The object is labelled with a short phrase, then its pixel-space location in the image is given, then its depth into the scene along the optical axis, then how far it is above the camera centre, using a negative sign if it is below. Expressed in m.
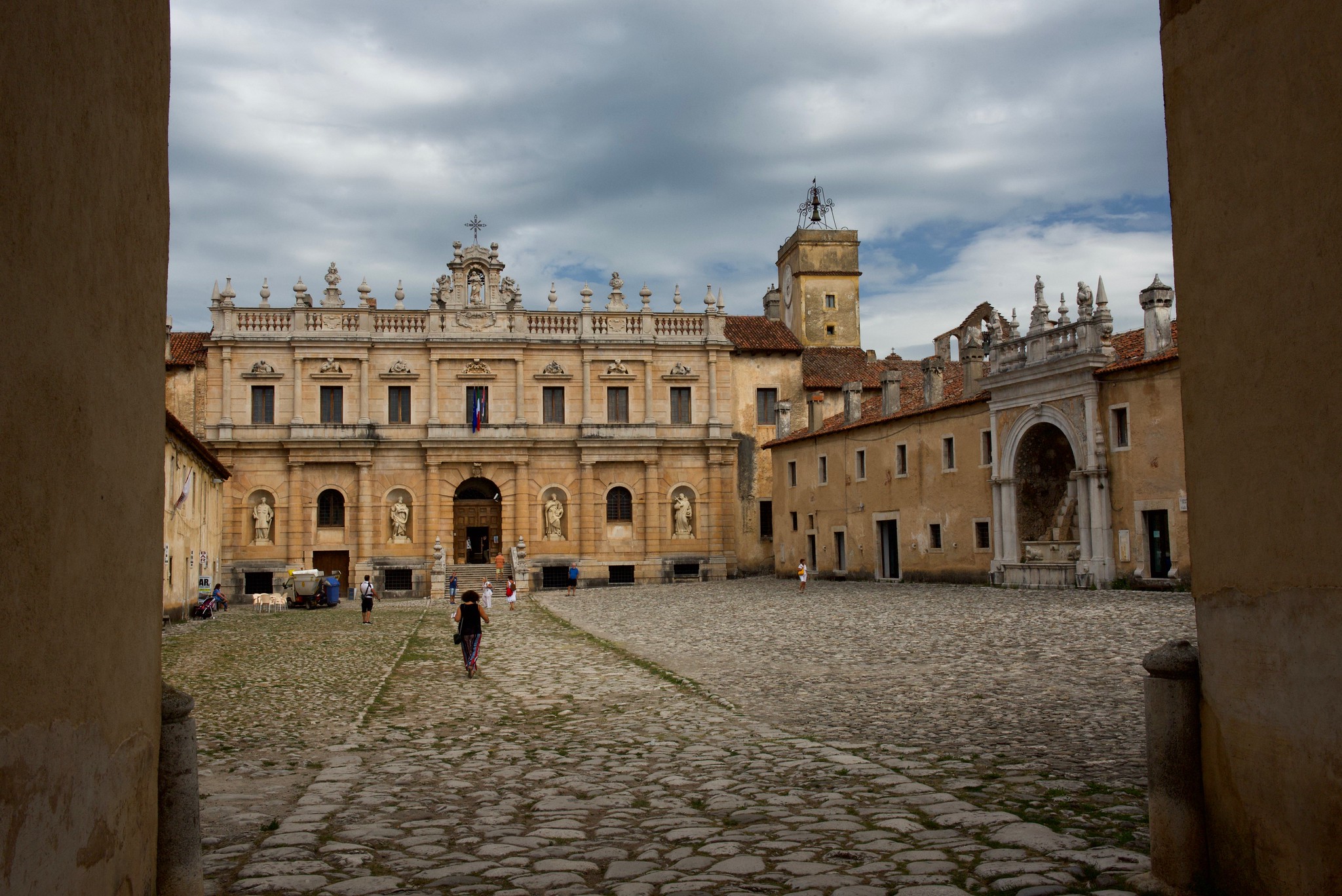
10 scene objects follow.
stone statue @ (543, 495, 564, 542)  46.00 +0.64
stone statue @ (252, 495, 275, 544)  44.28 +0.94
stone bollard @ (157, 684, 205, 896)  4.82 -1.16
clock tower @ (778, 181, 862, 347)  57.38 +12.82
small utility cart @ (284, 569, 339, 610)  36.47 -1.58
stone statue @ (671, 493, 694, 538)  47.06 +0.70
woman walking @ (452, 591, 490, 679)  14.80 -1.20
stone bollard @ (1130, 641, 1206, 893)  4.86 -1.11
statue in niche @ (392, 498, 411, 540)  45.09 +0.98
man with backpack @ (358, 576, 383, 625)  27.47 -1.44
